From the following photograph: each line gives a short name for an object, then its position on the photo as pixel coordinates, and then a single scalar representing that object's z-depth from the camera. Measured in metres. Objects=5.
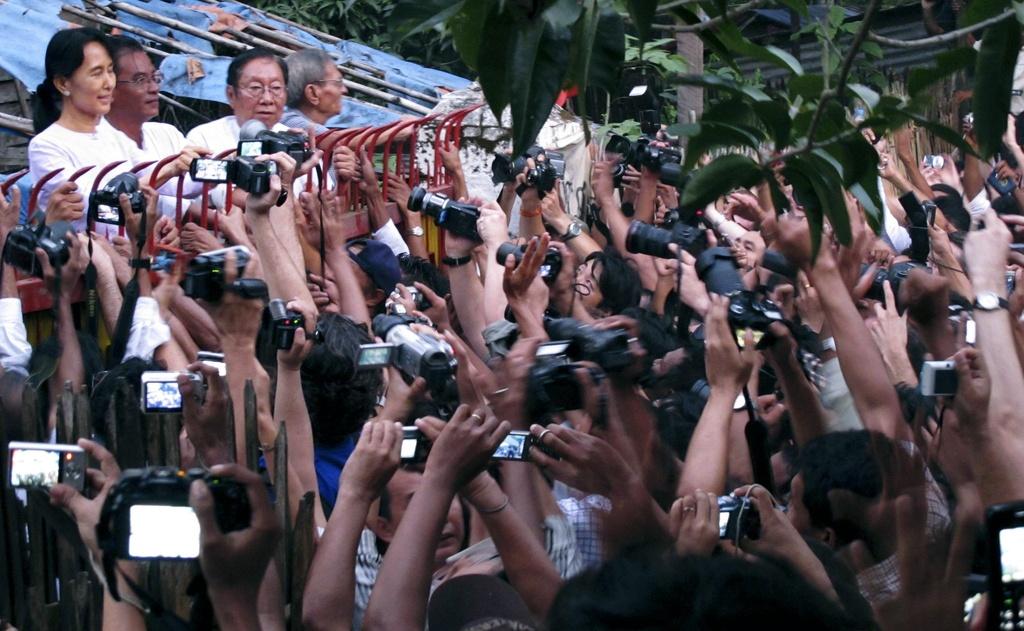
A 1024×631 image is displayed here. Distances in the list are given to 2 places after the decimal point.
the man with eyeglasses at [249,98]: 6.13
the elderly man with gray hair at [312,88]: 6.59
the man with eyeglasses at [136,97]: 5.85
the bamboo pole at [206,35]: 10.54
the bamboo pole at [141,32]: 9.77
